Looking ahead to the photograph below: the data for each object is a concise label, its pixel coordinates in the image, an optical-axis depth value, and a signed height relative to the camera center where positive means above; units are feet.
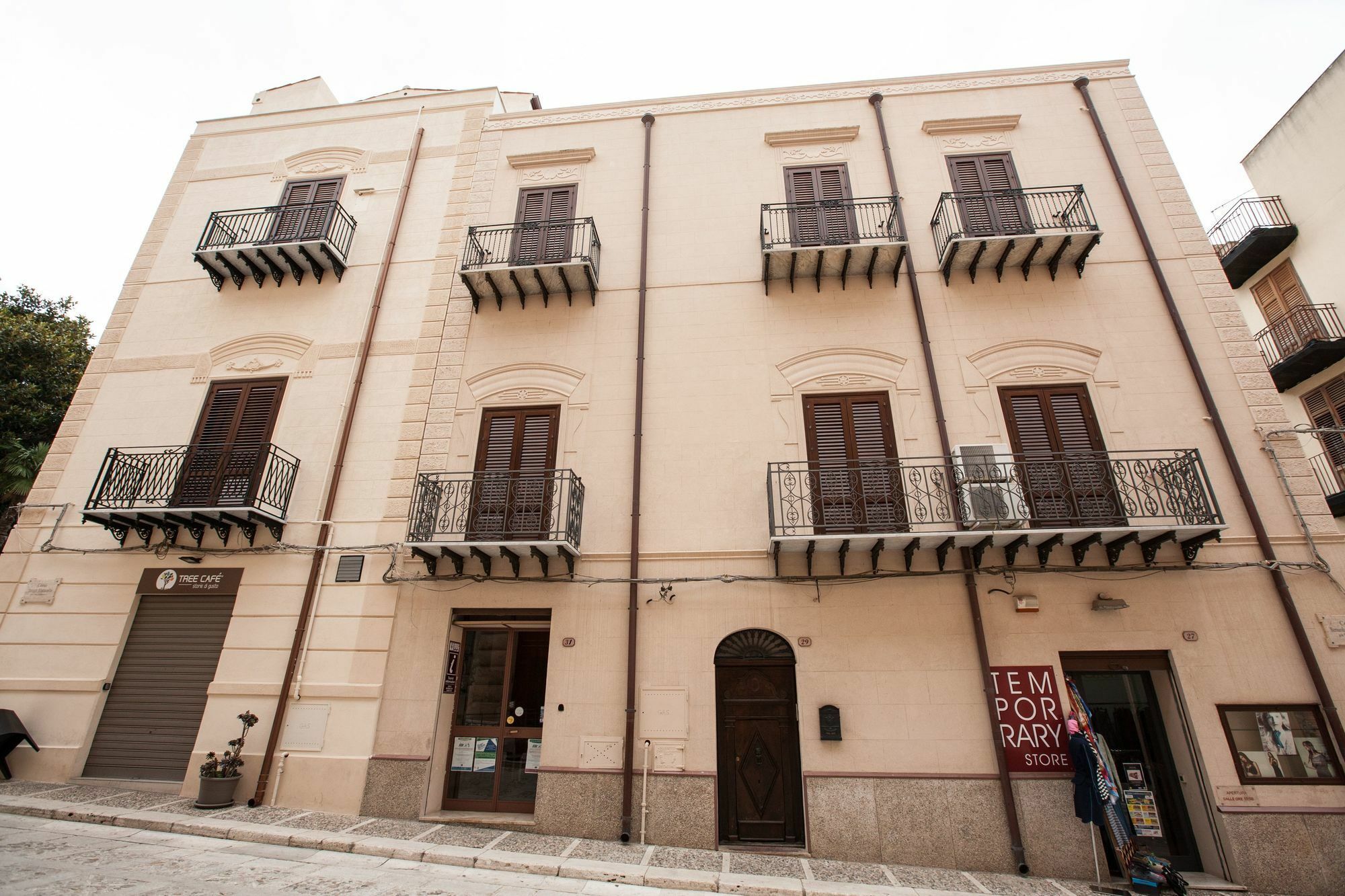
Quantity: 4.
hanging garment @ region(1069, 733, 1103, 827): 23.12 -2.20
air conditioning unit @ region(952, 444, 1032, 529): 26.30 +9.29
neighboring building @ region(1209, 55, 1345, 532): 44.78 +33.86
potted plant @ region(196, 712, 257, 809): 27.12 -2.28
